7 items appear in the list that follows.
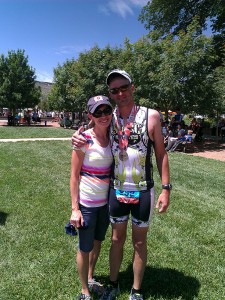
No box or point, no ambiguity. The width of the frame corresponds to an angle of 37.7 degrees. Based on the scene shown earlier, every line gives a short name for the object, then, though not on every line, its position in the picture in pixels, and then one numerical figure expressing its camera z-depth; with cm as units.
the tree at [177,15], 2251
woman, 258
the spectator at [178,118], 1651
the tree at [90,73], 2242
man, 254
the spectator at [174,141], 1383
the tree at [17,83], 2917
